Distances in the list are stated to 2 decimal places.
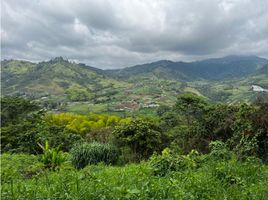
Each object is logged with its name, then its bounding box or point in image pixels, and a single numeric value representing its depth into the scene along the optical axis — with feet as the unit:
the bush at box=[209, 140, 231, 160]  13.42
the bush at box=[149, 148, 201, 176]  12.90
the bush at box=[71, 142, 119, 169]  22.55
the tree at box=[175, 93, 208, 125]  34.07
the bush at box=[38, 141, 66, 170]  21.09
